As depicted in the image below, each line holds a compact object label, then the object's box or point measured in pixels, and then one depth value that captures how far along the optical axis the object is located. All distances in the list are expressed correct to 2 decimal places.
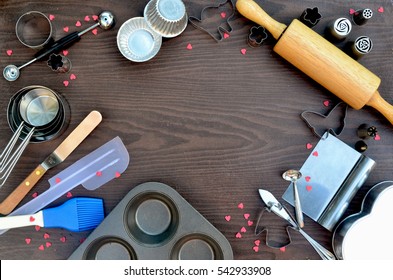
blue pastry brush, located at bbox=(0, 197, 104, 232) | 0.89
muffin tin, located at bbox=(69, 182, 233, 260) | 0.90
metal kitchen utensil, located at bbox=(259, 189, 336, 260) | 0.91
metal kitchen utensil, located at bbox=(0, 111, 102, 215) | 0.93
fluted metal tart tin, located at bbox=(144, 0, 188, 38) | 0.90
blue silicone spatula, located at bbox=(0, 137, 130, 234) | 0.94
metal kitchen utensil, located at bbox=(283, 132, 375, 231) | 0.94
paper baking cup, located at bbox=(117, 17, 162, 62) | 0.94
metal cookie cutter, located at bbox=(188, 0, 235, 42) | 0.97
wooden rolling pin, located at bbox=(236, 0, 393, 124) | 0.91
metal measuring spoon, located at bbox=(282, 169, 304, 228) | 0.91
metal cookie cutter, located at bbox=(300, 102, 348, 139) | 0.96
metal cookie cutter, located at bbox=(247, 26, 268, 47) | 0.95
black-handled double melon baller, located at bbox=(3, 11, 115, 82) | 0.94
